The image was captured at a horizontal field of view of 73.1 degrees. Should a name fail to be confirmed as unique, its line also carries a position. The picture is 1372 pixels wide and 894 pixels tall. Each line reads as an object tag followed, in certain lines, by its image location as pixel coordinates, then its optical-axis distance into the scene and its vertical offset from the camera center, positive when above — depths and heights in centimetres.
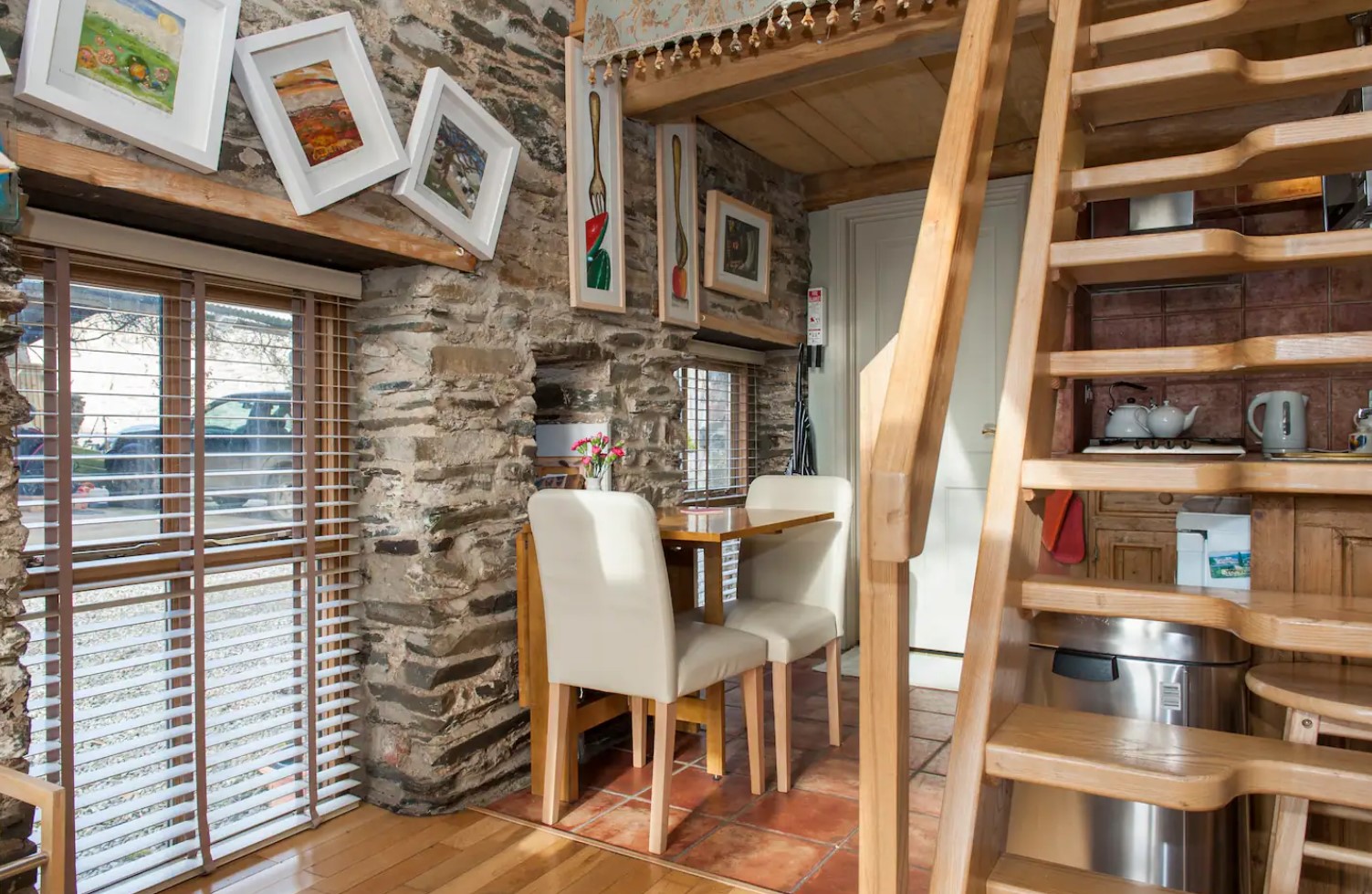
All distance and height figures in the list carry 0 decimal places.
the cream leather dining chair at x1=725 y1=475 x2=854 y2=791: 310 -52
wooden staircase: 129 -3
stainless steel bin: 196 -57
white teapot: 368 +11
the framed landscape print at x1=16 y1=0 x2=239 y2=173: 187 +83
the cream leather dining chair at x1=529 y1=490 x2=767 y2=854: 259 -51
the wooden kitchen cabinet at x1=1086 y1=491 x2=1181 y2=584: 374 -36
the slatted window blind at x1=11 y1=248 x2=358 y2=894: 218 -28
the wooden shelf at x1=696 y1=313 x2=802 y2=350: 421 +57
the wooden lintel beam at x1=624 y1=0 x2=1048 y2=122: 278 +128
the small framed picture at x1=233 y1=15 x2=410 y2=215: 228 +90
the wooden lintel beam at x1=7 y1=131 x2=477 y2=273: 188 +60
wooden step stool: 161 -51
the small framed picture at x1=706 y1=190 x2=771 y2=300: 415 +96
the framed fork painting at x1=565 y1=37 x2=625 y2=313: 325 +96
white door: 462 +13
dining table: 290 -56
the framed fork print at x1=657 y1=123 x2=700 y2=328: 376 +94
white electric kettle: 343 +10
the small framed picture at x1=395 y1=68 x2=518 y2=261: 268 +87
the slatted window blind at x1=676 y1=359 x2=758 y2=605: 475 +9
